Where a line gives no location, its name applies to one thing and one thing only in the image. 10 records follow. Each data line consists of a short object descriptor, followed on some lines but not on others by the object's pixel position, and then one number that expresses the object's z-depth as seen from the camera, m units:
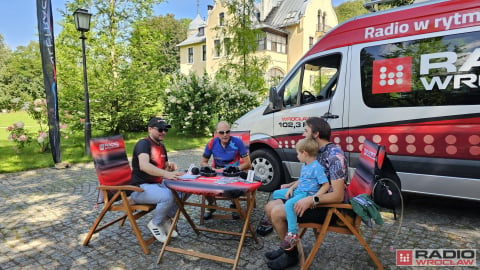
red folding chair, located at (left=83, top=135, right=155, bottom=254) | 3.52
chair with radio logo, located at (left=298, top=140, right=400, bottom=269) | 2.85
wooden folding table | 3.02
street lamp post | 8.83
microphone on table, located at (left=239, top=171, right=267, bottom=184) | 3.49
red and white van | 3.84
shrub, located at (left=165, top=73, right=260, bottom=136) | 13.83
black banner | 7.62
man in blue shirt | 4.44
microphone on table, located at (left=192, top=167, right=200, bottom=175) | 3.64
